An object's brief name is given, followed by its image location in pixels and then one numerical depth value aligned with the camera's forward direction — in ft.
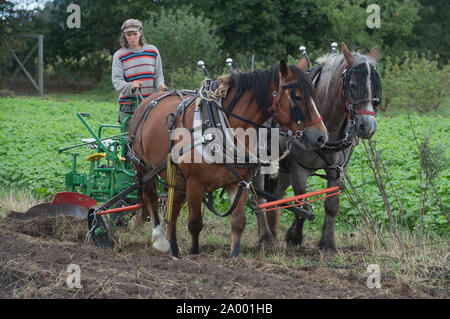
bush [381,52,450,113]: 135.95
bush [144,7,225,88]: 155.84
